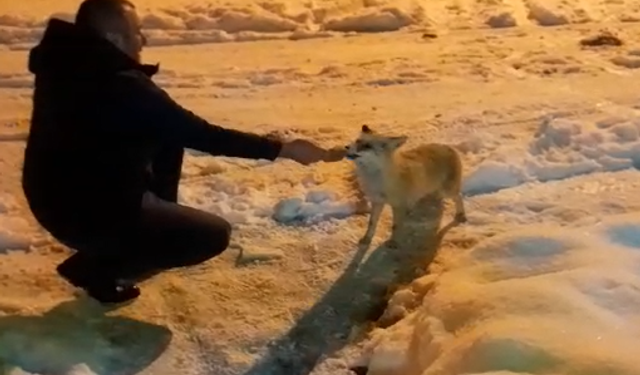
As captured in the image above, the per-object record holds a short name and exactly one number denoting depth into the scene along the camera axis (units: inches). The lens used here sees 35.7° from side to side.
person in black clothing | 120.3
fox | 146.6
